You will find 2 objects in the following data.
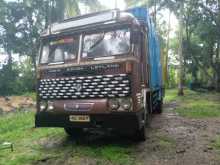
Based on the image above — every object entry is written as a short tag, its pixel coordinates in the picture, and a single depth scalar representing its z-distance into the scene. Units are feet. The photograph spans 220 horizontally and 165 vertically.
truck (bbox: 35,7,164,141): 11.46
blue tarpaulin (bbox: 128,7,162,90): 16.88
